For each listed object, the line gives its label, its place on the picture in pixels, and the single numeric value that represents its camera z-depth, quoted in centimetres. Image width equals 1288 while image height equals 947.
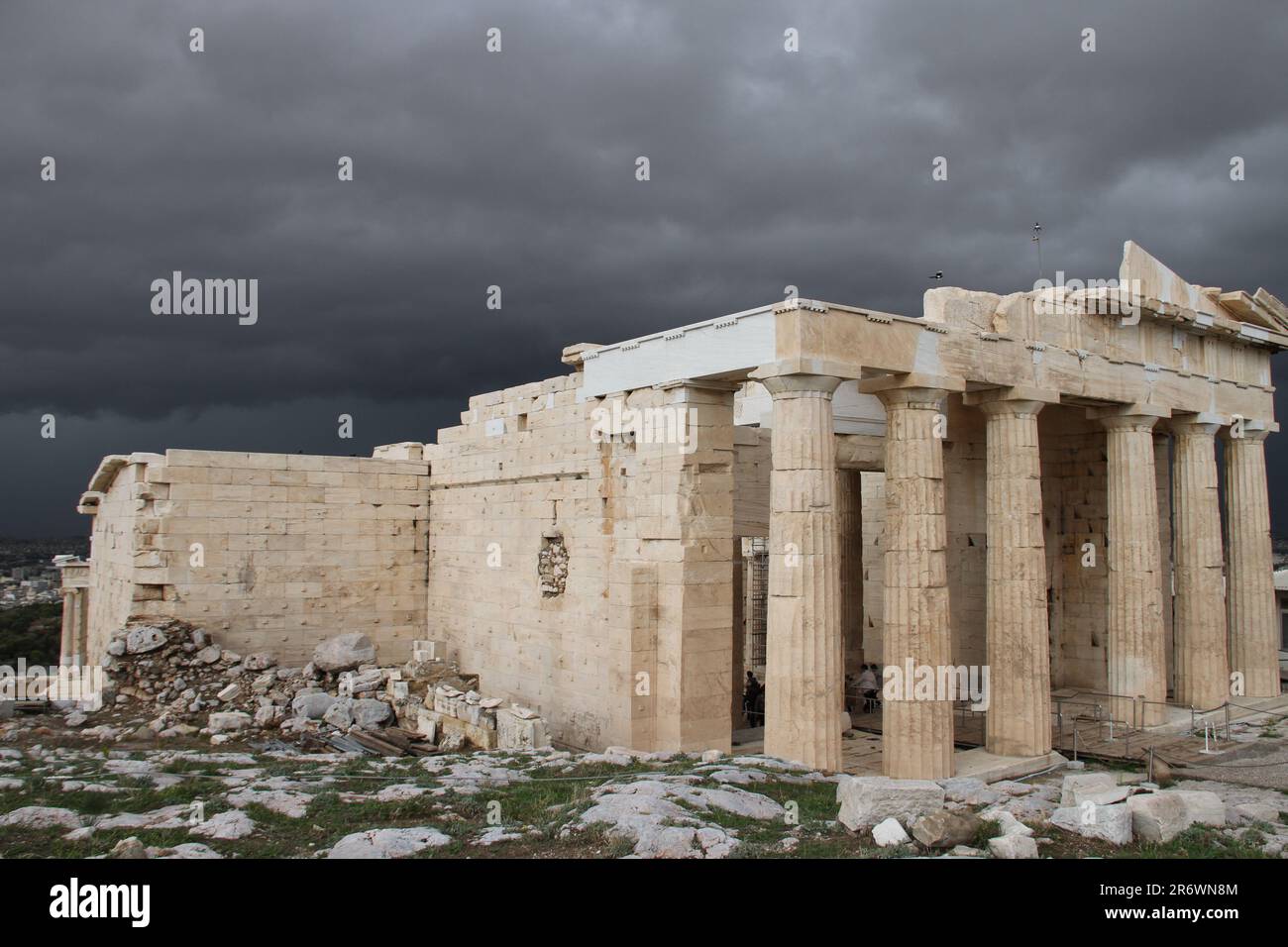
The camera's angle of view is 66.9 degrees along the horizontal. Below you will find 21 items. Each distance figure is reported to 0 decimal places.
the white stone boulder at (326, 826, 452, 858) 748
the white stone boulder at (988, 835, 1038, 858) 806
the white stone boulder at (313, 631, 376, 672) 1983
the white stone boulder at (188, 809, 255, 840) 813
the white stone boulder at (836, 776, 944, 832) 883
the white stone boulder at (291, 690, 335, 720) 1775
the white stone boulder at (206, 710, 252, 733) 1684
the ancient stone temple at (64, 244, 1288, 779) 1408
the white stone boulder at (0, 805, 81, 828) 820
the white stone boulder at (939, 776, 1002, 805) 1045
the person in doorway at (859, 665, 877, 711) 2086
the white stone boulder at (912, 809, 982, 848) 823
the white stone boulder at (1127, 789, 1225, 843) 890
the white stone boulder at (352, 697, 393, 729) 1778
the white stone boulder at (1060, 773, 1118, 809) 1018
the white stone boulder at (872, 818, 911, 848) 834
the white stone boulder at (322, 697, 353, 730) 1756
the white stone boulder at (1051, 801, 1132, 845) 879
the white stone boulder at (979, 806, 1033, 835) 861
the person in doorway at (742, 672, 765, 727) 2006
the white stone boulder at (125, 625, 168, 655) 1838
